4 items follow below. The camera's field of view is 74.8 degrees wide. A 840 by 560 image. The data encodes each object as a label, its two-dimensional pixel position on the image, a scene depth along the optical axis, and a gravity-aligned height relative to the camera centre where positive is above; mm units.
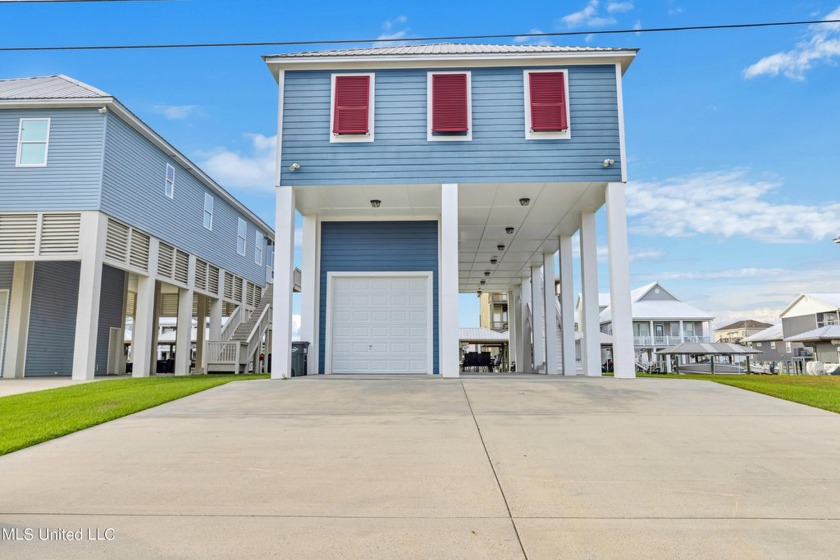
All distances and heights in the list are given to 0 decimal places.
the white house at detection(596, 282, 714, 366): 40281 +1276
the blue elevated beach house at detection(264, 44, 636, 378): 11328 +4290
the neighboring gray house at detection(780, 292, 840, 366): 35781 +1682
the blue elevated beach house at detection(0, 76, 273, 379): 14352 +3241
